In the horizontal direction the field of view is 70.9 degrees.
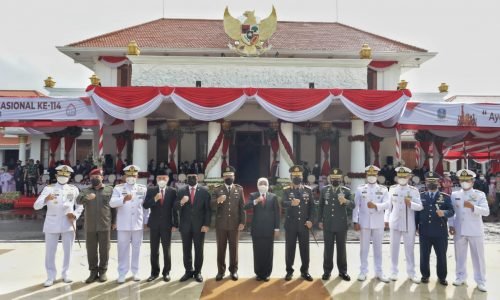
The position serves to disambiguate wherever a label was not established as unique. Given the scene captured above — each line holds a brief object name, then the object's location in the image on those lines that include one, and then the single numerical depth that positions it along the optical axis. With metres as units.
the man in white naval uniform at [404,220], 5.36
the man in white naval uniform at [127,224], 5.27
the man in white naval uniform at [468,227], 5.06
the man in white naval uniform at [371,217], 5.39
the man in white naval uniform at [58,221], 5.18
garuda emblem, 12.62
